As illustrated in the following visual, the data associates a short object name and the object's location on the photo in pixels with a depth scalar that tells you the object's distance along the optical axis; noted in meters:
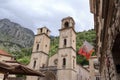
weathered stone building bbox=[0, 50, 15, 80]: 21.22
